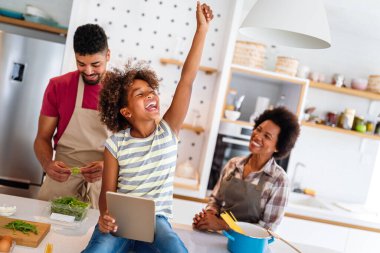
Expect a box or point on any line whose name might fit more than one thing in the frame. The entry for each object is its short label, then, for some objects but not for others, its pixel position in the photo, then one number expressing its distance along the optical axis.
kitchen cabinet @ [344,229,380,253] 3.15
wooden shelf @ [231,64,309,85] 3.11
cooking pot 1.33
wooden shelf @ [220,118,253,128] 3.09
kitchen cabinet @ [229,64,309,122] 3.15
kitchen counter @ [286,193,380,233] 3.08
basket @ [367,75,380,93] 3.37
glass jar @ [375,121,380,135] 3.53
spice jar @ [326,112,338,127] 3.47
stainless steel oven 3.13
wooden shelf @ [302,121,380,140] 3.25
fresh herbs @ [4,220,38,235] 1.22
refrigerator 2.92
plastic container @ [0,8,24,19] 3.19
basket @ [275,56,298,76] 3.19
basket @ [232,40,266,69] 3.16
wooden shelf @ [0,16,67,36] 3.17
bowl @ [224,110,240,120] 3.12
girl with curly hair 1.43
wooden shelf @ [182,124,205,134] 3.17
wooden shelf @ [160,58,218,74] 3.14
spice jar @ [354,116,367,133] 3.41
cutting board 1.17
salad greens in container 1.41
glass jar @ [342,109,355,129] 3.40
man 1.86
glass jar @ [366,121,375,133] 3.51
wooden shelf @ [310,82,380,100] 3.32
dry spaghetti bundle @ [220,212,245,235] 1.37
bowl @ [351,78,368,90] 3.41
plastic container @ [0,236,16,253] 1.09
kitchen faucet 3.54
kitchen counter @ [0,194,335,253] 1.24
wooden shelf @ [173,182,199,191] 2.96
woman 1.80
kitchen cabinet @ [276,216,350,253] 3.07
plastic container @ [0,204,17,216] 1.33
